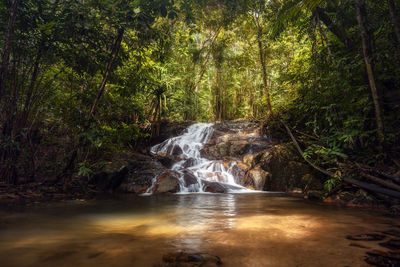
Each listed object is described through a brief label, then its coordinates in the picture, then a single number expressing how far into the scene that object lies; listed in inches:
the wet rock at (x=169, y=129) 499.5
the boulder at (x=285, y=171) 260.0
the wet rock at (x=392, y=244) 84.4
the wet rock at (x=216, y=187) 268.3
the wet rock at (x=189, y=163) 354.4
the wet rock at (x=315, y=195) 208.1
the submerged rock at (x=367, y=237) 95.2
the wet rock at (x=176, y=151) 432.0
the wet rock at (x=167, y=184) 263.4
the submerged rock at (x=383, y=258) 69.6
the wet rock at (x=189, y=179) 278.3
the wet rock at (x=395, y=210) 144.5
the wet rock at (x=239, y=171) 301.2
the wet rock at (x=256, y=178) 285.1
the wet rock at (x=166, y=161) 355.3
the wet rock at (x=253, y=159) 312.7
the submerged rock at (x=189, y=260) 69.7
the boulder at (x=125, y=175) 271.1
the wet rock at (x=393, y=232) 101.7
